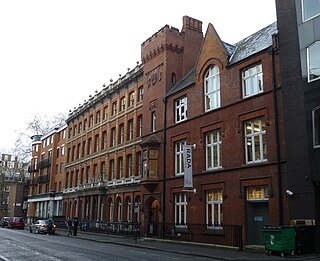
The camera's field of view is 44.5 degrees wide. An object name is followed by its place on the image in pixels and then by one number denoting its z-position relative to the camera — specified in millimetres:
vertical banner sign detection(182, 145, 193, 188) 25219
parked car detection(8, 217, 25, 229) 52625
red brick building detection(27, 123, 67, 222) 58250
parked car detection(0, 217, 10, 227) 56322
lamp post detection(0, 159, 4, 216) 88188
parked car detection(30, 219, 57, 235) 39406
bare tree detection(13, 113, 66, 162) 73812
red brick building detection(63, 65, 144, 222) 36000
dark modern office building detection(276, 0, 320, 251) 18156
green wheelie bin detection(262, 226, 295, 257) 16969
